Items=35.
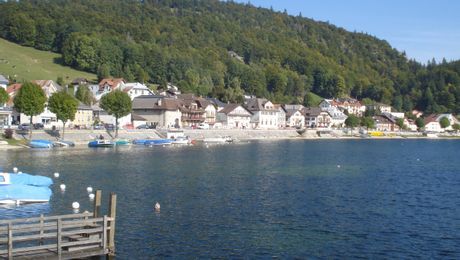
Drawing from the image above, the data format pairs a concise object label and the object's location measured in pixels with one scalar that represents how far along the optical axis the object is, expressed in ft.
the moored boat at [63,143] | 272.51
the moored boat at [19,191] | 115.44
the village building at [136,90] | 464.28
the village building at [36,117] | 340.39
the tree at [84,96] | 423.27
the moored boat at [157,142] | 319.06
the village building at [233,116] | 492.13
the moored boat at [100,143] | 284.00
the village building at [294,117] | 585.22
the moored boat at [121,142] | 301.02
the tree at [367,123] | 615.16
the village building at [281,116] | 564.30
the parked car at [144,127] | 390.91
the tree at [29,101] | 282.36
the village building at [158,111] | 425.69
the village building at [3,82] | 388.70
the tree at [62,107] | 291.17
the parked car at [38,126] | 305.94
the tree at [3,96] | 291.30
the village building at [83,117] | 362.53
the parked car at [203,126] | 428.31
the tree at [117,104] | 333.01
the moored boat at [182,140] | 336.61
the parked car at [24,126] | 291.17
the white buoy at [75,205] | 113.19
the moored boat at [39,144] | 260.03
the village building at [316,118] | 602.61
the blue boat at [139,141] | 318.34
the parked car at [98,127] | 331.36
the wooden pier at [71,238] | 68.90
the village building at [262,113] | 528.63
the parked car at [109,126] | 335.96
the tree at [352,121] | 582.35
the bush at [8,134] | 266.75
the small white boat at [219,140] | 372.38
